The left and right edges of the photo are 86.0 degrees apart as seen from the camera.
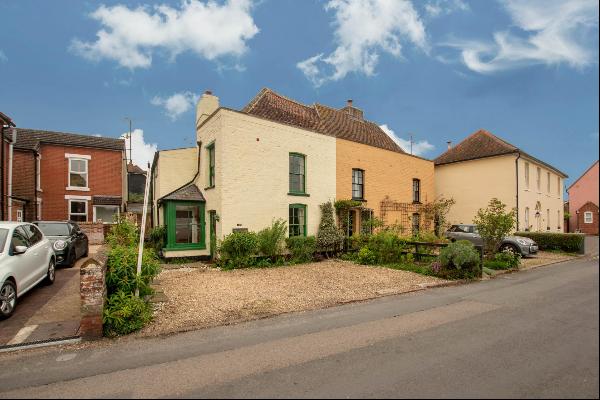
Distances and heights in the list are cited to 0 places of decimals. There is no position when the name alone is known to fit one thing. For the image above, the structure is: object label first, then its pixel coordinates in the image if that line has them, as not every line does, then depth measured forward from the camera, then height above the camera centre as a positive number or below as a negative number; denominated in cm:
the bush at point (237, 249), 1227 -155
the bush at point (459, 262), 1058 -178
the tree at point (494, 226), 1284 -71
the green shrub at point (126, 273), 611 -124
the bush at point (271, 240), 1318 -128
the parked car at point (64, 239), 1076 -104
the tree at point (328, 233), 1509 -115
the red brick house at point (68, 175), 2009 +233
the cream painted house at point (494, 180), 2133 +205
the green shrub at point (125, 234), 942 -74
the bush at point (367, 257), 1355 -205
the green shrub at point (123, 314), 554 -185
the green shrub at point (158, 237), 1487 -135
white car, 622 -115
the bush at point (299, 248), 1404 -173
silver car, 1612 -169
